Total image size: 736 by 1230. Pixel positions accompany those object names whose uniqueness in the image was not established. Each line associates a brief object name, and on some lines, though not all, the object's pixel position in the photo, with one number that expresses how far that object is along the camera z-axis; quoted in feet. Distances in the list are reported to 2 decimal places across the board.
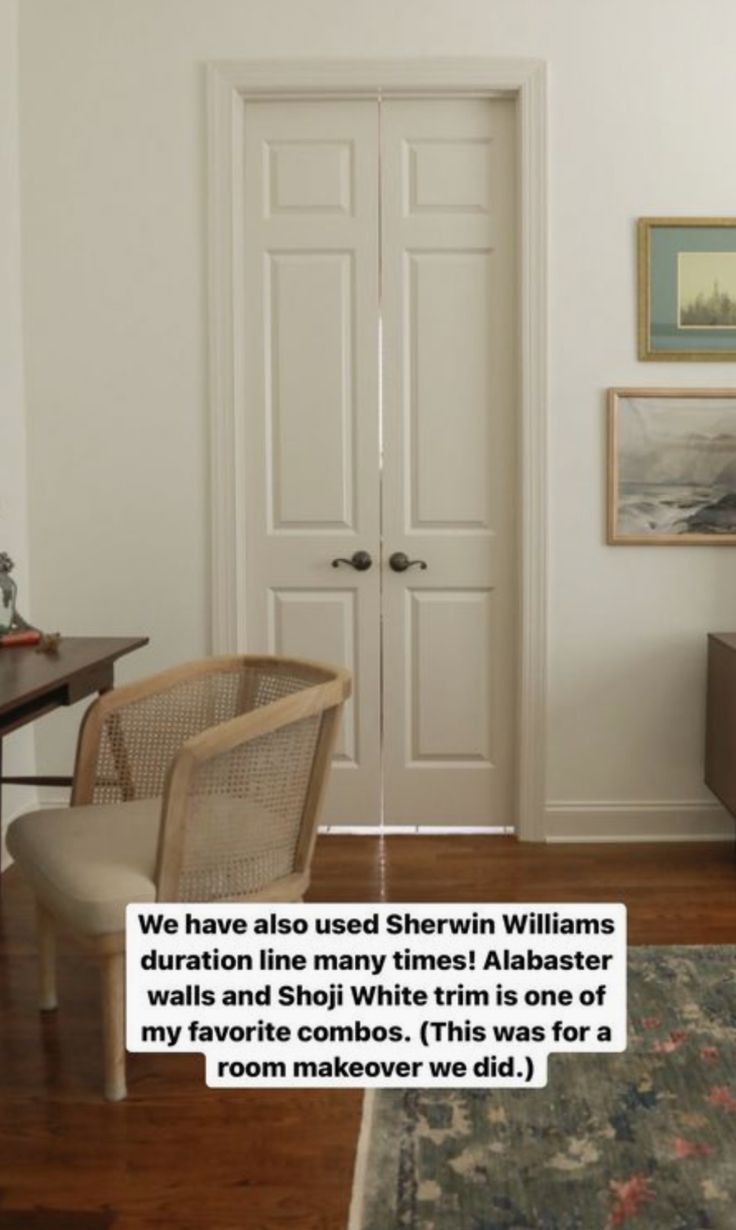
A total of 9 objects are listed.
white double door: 14.57
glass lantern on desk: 11.76
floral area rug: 7.34
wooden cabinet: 13.61
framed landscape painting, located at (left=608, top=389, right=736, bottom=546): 14.39
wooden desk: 9.21
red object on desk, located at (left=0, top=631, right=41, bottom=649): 11.59
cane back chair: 8.38
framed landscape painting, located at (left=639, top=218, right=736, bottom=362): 14.25
